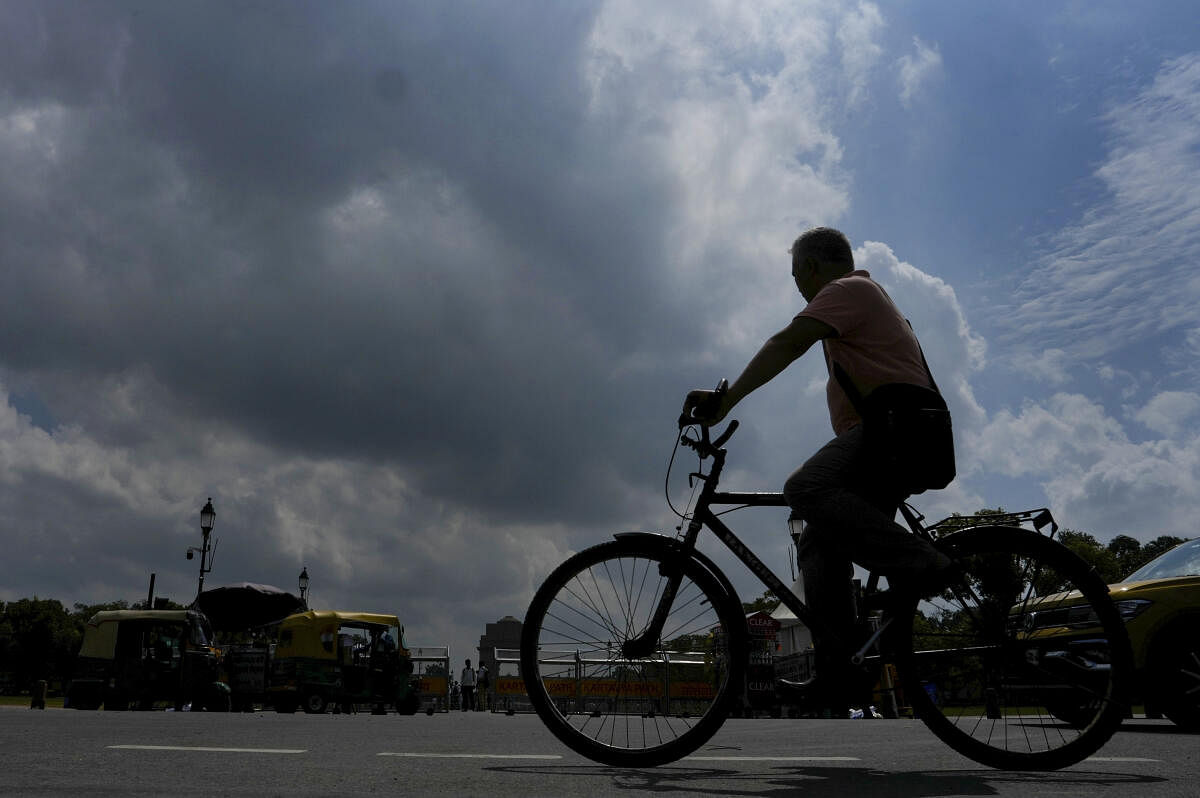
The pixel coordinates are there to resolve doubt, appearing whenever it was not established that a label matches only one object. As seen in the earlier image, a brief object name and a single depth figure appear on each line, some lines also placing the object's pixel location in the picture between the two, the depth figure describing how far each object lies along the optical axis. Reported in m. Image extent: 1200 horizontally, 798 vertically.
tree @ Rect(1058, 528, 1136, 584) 64.44
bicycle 3.62
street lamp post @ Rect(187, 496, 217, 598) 28.17
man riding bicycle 3.56
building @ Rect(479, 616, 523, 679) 95.54
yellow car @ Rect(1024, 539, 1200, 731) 7.29
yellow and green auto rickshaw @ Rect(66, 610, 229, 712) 22.91
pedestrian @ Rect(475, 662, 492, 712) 31.59
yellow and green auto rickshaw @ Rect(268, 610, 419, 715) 24.03
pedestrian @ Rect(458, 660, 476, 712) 31.28
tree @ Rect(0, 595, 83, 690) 92.44
